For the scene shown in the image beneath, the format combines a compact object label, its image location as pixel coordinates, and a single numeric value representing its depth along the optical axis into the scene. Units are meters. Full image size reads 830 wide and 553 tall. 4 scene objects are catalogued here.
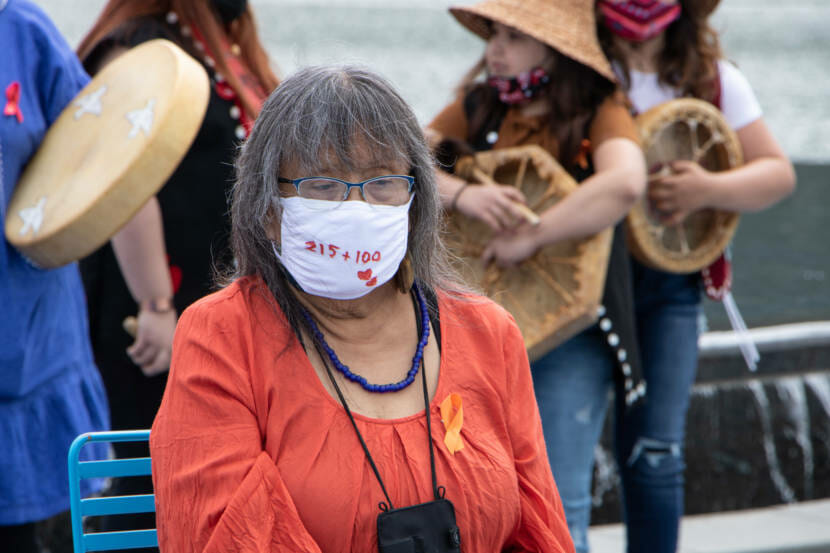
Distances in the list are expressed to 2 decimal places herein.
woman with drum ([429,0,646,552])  6.00
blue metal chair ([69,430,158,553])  4.02
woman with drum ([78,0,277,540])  5.61
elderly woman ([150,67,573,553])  3.49
